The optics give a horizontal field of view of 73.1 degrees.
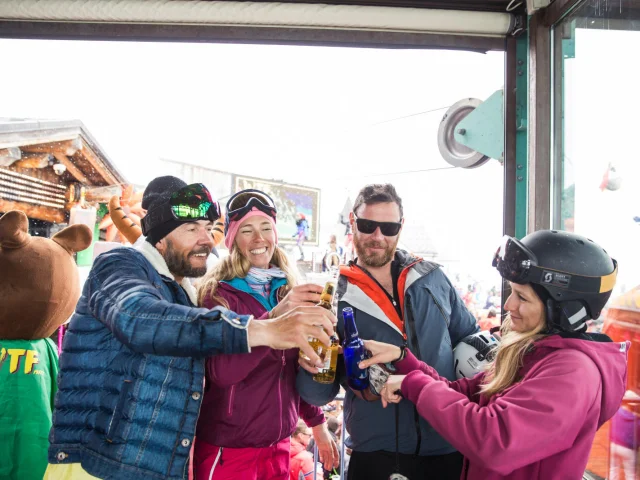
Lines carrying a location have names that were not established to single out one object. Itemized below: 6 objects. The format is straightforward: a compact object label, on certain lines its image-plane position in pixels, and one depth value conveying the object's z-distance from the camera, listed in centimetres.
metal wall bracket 302
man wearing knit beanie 135
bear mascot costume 275
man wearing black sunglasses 198
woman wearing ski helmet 125
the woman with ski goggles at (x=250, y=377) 175
